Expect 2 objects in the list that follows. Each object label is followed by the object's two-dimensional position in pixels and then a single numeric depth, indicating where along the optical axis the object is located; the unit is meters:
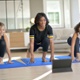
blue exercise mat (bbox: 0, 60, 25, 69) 2.81
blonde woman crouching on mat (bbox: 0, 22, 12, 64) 3.01
